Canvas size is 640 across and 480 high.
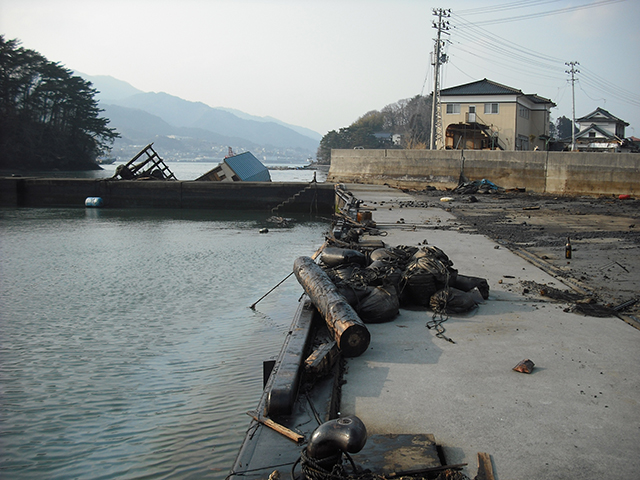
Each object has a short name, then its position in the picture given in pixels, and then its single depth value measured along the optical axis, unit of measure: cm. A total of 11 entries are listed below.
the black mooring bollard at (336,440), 261
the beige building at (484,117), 3959
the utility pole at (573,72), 6081
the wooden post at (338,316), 438
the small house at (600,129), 6600
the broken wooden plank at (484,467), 274
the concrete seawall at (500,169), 2294
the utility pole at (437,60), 3675
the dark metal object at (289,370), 345
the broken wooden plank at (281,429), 312
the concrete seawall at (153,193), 2627
